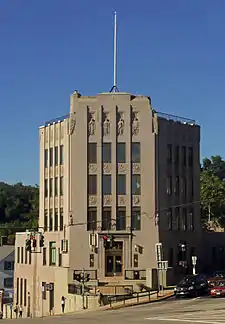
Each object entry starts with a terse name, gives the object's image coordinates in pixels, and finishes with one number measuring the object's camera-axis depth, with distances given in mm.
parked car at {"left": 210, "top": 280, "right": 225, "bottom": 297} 52562
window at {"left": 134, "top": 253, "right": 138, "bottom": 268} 63500
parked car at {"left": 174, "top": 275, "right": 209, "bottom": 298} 53719
